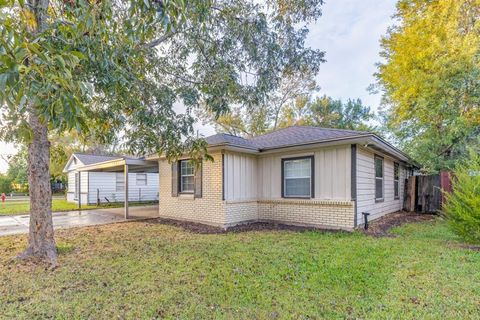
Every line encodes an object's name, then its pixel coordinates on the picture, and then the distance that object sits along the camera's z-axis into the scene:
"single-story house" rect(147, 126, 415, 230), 7.54
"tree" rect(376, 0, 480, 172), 11.24
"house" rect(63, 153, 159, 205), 17.72
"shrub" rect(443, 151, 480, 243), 5.42
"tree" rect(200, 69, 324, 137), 23.61
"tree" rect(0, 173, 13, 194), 28.52
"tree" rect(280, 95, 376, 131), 26.00
